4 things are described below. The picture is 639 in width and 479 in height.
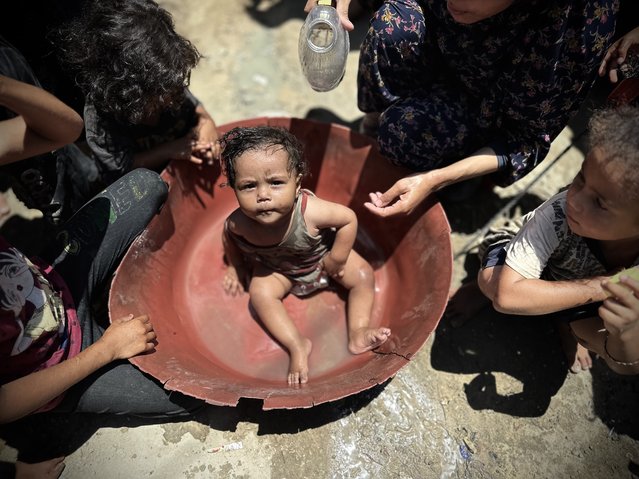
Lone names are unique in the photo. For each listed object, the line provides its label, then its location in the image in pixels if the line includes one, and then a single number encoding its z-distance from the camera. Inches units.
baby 51.1
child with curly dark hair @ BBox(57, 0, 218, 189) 51.1
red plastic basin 51.9
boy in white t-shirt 38.5
